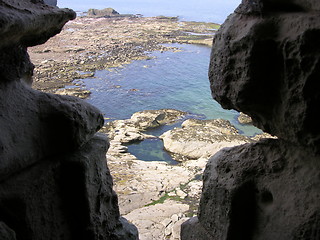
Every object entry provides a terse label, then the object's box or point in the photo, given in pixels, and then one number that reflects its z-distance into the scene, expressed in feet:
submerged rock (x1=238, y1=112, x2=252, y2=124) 84.12
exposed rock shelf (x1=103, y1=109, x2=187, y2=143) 73.72
